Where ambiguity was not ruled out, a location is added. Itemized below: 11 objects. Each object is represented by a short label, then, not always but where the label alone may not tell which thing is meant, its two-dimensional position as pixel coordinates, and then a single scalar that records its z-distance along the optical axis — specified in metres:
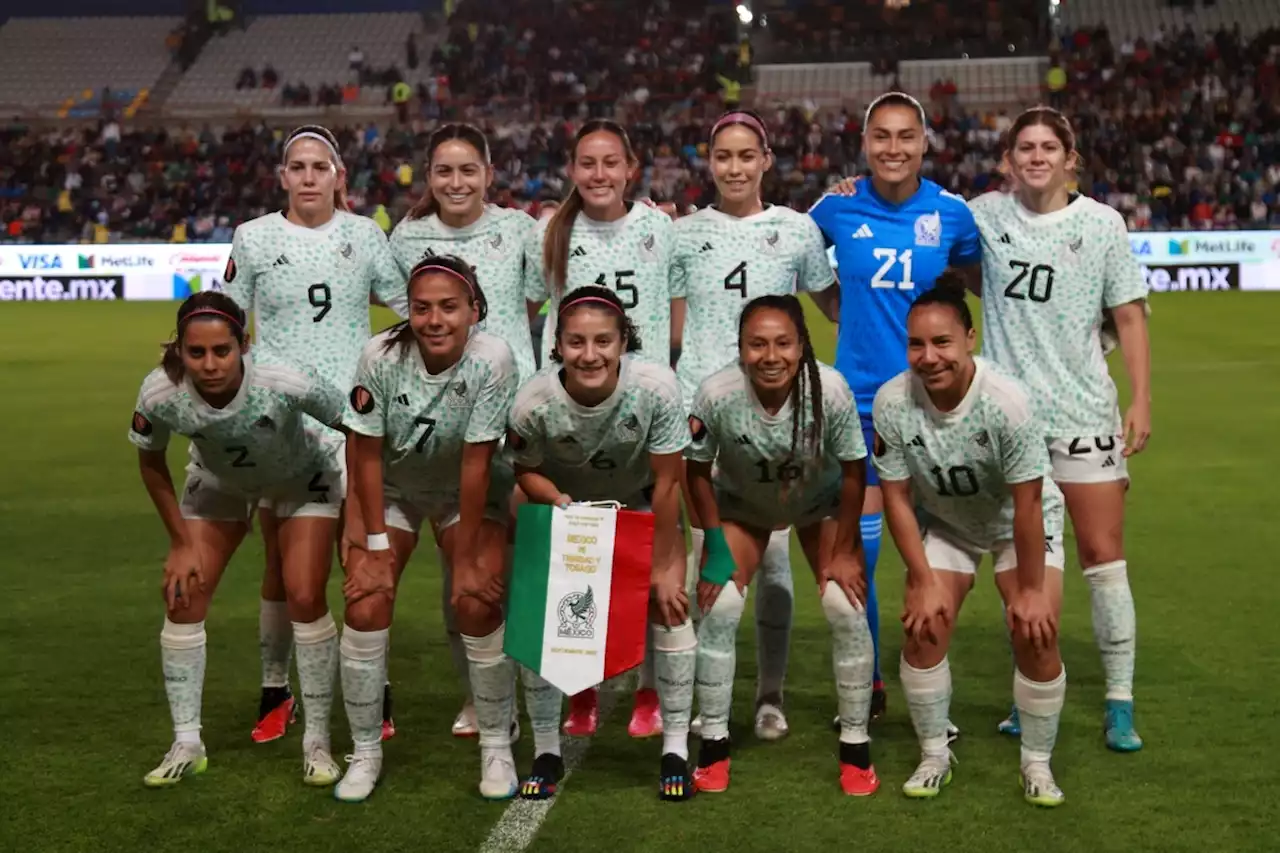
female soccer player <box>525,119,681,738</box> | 5.28
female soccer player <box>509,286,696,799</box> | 4.53
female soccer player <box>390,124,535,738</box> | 5.36
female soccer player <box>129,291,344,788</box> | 4.71
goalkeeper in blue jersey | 5.16
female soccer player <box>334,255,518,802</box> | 4.62
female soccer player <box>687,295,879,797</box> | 4.66
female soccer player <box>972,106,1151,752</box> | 5.01
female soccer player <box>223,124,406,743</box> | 5.38
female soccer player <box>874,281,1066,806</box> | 4.44
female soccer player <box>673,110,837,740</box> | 5.24
